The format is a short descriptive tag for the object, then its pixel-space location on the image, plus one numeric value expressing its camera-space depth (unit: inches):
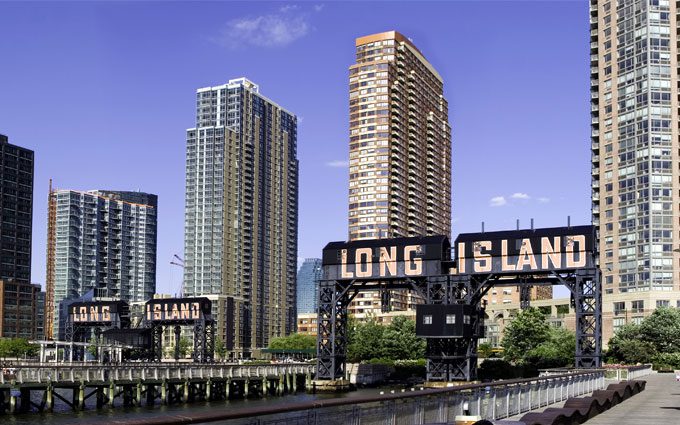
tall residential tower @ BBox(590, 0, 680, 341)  5625.5
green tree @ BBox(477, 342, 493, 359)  6116.1
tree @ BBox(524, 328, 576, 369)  4704.7
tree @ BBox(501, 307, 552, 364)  5152.6
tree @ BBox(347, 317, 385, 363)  5497.0
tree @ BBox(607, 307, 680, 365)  4520.2
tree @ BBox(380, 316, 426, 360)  5398.6
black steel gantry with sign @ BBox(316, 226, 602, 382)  3262.8
